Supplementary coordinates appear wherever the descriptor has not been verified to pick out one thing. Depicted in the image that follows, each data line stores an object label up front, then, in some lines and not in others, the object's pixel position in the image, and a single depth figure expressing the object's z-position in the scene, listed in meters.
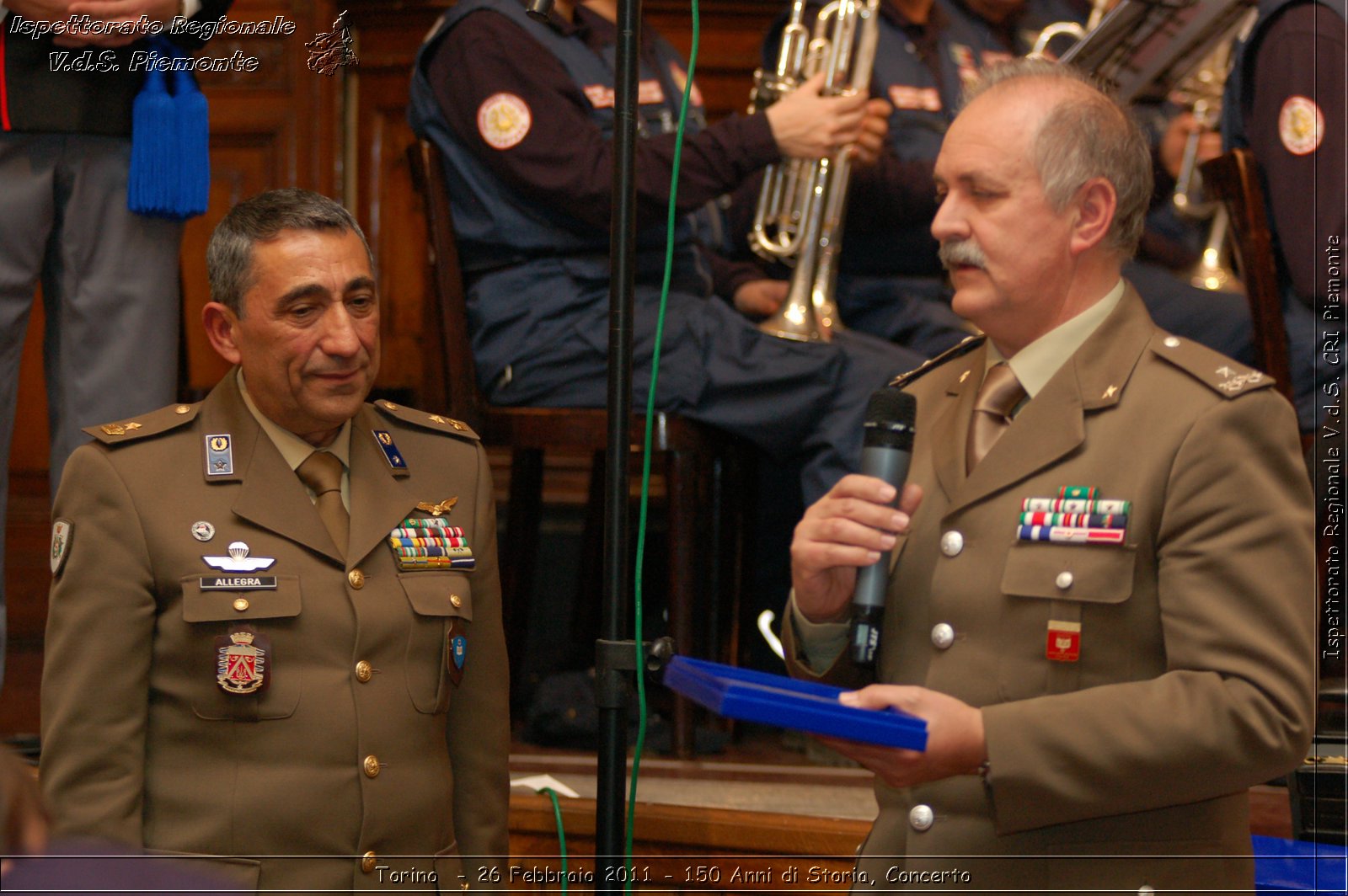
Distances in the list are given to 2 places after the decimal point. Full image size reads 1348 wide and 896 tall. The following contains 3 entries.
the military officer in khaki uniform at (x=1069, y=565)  4.21
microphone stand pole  4.46
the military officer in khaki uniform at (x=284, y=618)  4.44
